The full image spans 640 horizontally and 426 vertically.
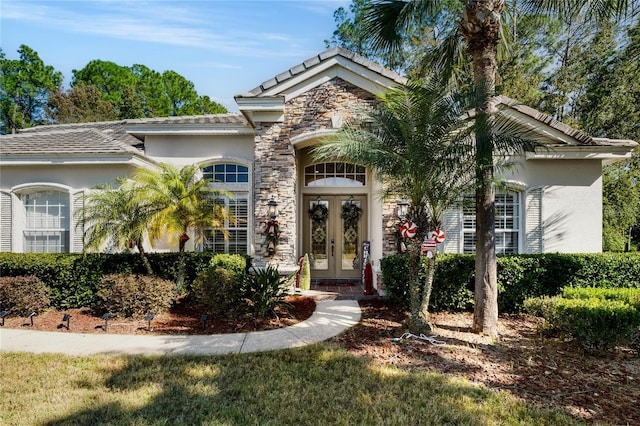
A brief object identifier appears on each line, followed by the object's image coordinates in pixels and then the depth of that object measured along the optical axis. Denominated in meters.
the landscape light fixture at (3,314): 7.06
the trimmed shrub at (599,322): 5.51
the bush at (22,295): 7.36
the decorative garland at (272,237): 9.80
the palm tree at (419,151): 6.03
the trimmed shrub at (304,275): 10.36
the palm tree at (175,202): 8.04
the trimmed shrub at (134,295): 7.27
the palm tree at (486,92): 6.02
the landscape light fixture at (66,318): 6.75
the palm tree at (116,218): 7.81
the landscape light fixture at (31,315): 6.93
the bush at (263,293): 7.25
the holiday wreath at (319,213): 12.30
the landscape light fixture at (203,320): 6.79
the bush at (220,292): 7.34
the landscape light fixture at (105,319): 6.56
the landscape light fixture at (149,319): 6.53
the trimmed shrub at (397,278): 7.98
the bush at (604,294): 6.46
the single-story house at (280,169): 9.81
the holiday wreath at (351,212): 12.17
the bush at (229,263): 8.61
